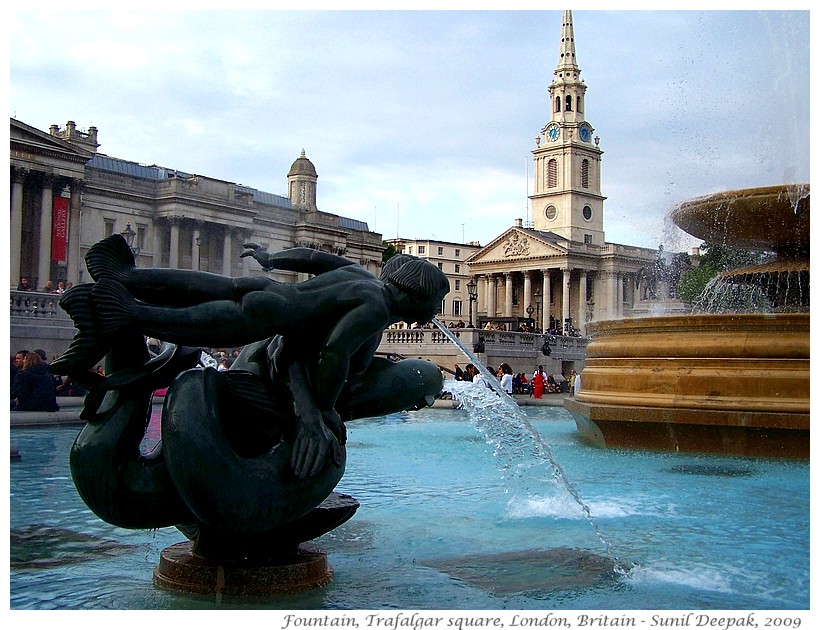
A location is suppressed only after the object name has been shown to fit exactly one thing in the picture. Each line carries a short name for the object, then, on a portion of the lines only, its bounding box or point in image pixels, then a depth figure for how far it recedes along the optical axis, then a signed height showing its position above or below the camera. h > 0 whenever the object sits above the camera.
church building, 89.19 +10.19
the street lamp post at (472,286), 93.48 +6.23
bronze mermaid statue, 3.30 -0.21
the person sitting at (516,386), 27.77 -1.36
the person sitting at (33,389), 11.80 -0.71
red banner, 47.91 +6.06
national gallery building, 47.31 +8.30
